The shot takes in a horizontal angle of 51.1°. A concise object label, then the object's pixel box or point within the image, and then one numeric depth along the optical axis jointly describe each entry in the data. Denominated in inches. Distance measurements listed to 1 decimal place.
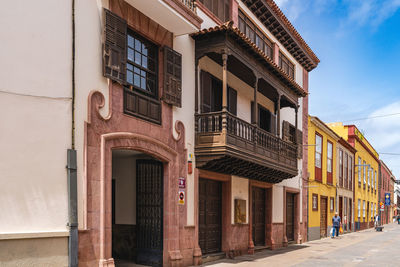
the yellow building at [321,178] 916.6
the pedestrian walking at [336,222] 969.8
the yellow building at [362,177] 1437.0
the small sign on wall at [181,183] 443.9
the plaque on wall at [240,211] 565.9
